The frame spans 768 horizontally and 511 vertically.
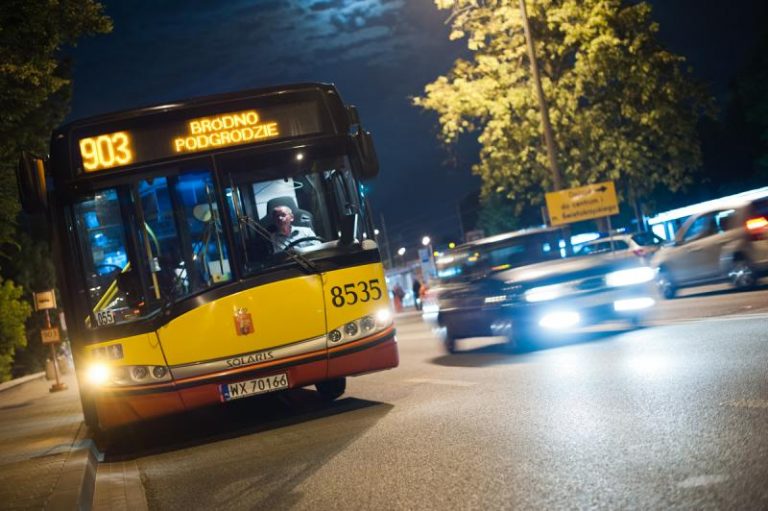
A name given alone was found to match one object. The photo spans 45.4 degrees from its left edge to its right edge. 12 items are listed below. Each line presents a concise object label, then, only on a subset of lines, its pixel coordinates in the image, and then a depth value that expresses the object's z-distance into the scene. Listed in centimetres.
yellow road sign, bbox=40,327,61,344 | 2831
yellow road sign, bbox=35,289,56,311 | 2877
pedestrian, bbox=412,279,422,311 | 4792
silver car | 1683
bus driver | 966
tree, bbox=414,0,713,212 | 2895
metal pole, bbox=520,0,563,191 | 2544
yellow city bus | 944
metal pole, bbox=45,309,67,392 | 2689
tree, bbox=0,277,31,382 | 4088
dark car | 1334
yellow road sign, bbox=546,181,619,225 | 2478
